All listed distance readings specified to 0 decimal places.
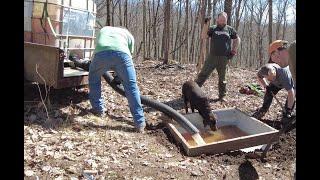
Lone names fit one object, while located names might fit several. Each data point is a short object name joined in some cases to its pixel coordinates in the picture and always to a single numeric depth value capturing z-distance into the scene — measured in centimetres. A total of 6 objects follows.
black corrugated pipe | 622
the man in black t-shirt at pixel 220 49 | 816
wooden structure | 629
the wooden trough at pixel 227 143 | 539
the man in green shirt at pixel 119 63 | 602
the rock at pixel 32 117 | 606
